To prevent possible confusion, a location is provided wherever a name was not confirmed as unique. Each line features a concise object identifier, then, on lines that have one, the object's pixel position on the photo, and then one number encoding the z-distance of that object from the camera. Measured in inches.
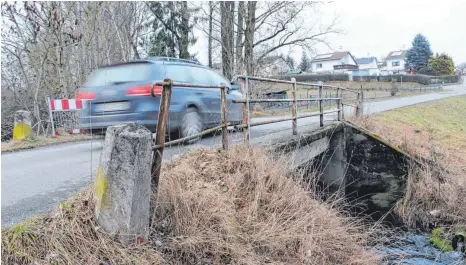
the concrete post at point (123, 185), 111.0
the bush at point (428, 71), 2388.0
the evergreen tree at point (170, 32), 947.3
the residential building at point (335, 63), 2994.6
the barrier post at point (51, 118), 424.2
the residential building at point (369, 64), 3463.3
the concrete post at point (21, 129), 384.5
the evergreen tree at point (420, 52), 2701.8
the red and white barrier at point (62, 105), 415.5
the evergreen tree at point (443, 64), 2404.0
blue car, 247.4
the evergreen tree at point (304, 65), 2797.7
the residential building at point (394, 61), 3577.5
